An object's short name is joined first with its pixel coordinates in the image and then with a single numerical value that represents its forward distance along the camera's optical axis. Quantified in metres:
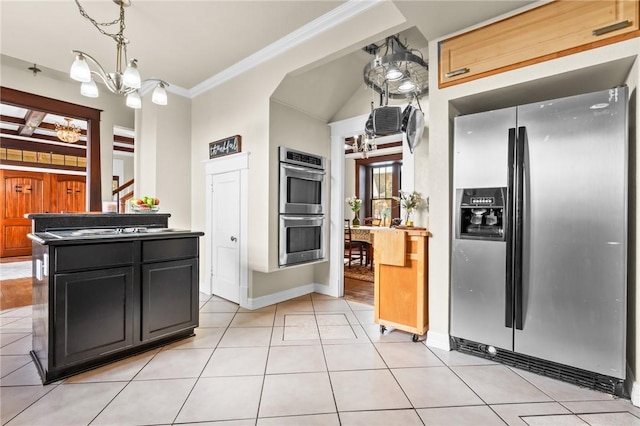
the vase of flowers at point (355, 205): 6.34
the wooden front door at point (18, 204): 7.75
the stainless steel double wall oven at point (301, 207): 3.65
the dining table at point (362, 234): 5.77
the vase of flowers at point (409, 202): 3.11
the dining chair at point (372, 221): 7.32
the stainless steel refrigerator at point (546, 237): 1.85
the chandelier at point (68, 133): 5.48
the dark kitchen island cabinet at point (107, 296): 2.00
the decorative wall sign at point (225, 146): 3.81
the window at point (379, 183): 7.96
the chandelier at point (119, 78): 2.35
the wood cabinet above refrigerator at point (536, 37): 1.82
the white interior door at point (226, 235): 3.90
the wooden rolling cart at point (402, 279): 2.62
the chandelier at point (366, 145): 5.27
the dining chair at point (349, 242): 5.88
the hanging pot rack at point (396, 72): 2.63
